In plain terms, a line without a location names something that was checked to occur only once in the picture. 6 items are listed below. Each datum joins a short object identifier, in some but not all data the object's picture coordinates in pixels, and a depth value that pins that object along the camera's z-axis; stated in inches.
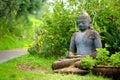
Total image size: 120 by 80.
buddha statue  420.5
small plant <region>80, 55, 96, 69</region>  382.9
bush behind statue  538.9
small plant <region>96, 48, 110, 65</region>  385.1
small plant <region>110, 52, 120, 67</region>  361.9
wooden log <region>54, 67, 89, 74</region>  392.5
